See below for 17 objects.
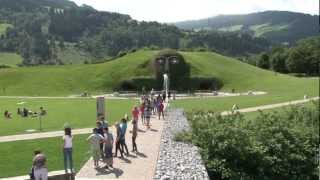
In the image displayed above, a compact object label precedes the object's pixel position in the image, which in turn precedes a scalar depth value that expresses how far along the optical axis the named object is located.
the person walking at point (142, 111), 19.56
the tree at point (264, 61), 79.08
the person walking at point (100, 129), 11.34
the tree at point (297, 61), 66.57
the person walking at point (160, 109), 21.81
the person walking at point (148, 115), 18.24
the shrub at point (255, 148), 14.18
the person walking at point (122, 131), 12.39
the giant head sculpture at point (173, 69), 48.95
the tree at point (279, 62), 72.43
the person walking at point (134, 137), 13.05
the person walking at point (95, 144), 10.92
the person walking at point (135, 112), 16.30
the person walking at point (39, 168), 8.89
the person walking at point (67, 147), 10.61
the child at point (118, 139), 12.34
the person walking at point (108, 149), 11.14
